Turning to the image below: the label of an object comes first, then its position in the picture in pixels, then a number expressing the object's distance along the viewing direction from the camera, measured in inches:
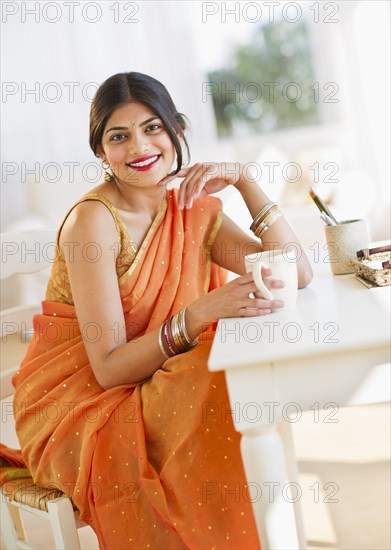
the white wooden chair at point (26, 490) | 55.2
